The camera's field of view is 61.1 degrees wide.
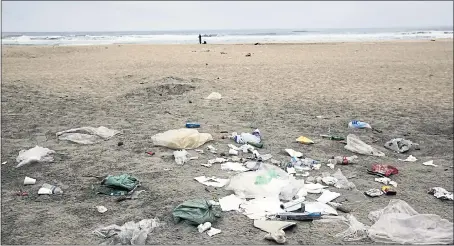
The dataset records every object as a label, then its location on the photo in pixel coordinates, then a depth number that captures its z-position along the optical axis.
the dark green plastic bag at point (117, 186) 3.93
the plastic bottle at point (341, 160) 4.88
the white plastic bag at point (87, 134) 5.55
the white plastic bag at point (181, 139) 5.25
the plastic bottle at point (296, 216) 3.36
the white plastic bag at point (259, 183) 3.84
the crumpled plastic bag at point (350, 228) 3.10
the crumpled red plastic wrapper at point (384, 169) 4.54
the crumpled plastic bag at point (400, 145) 5.43
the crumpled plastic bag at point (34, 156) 4.70
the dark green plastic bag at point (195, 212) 3.29
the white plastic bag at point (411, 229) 2.93
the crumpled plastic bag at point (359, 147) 5.28
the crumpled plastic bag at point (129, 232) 3.01
